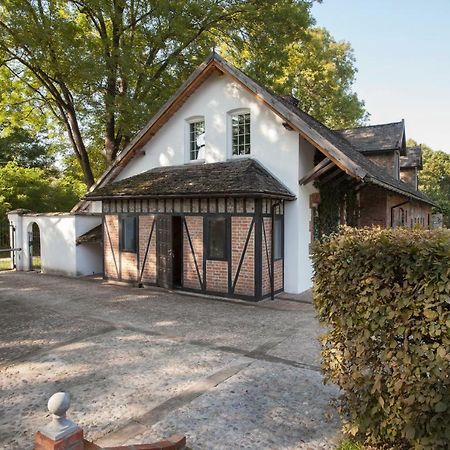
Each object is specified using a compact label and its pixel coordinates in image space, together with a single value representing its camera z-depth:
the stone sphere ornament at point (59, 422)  2.73
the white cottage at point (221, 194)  9.80
